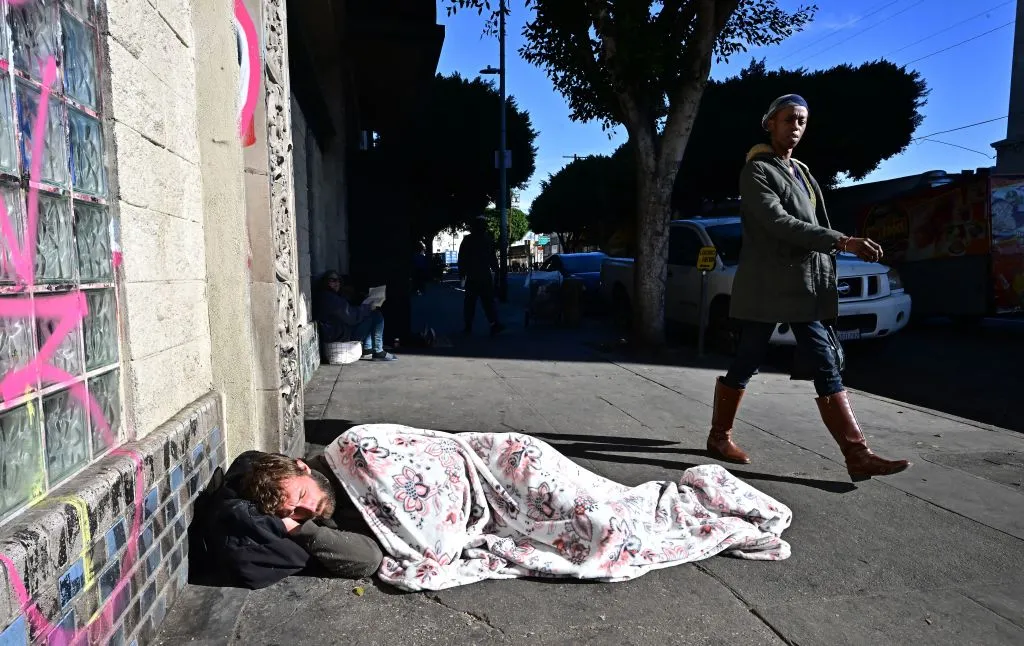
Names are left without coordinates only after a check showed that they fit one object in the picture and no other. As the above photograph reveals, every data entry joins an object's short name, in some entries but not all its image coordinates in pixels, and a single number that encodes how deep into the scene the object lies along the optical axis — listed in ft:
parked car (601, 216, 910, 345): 25.31
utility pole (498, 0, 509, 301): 66.42
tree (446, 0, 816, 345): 25.84
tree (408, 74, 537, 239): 92.73
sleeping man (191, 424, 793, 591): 7.88
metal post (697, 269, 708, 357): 26.22
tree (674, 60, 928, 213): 80.89
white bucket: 23.84
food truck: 32.76
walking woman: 11.69
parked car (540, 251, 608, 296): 46.16
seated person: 23.77
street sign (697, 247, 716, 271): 25.32
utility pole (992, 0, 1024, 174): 59.00
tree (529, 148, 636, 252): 119.65
